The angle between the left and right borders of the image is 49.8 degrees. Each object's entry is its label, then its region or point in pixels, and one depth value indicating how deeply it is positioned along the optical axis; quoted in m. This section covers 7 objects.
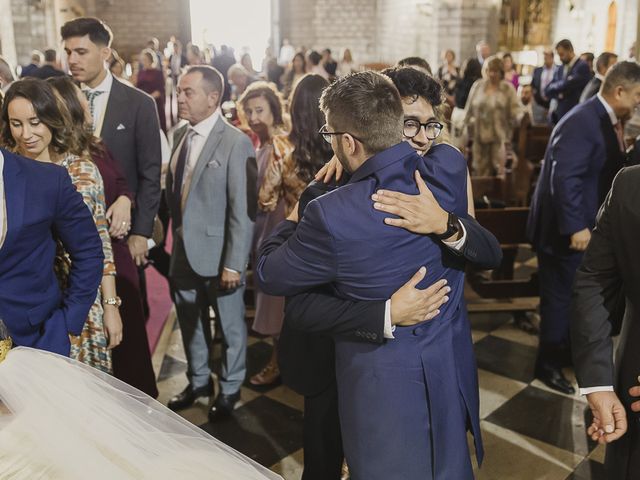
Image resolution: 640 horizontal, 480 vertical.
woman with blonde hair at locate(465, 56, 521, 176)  6.83
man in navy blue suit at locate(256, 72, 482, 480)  1.59
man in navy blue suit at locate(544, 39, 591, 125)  7.93
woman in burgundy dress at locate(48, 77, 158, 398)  2.65
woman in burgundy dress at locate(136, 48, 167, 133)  9.64
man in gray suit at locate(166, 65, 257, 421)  3.03
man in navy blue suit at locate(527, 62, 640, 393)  3.22
